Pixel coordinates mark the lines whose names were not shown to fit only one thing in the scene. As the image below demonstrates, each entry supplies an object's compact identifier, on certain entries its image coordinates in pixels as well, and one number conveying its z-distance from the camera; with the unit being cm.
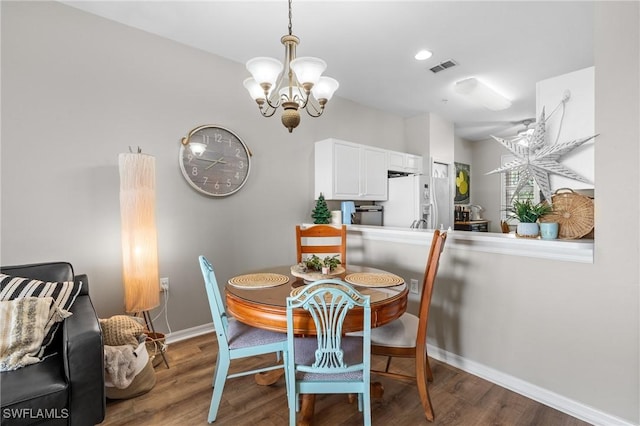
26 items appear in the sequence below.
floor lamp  225
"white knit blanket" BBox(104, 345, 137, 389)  183
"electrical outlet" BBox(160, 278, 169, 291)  271
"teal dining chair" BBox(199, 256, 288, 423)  165
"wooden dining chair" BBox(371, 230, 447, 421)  175
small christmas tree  353
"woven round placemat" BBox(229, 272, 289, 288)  185
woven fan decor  181
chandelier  174
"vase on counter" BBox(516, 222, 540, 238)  200
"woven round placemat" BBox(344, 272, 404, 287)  183
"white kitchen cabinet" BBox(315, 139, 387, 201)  366
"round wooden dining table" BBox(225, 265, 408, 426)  148
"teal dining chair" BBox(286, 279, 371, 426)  135
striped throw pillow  158
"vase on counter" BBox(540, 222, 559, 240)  188
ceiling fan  527
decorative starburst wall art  201
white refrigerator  406
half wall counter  175
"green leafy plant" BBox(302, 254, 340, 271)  208
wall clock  285
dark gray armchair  128
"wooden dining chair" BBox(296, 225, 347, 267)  268
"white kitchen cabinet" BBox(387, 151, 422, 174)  440
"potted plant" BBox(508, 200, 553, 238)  199
